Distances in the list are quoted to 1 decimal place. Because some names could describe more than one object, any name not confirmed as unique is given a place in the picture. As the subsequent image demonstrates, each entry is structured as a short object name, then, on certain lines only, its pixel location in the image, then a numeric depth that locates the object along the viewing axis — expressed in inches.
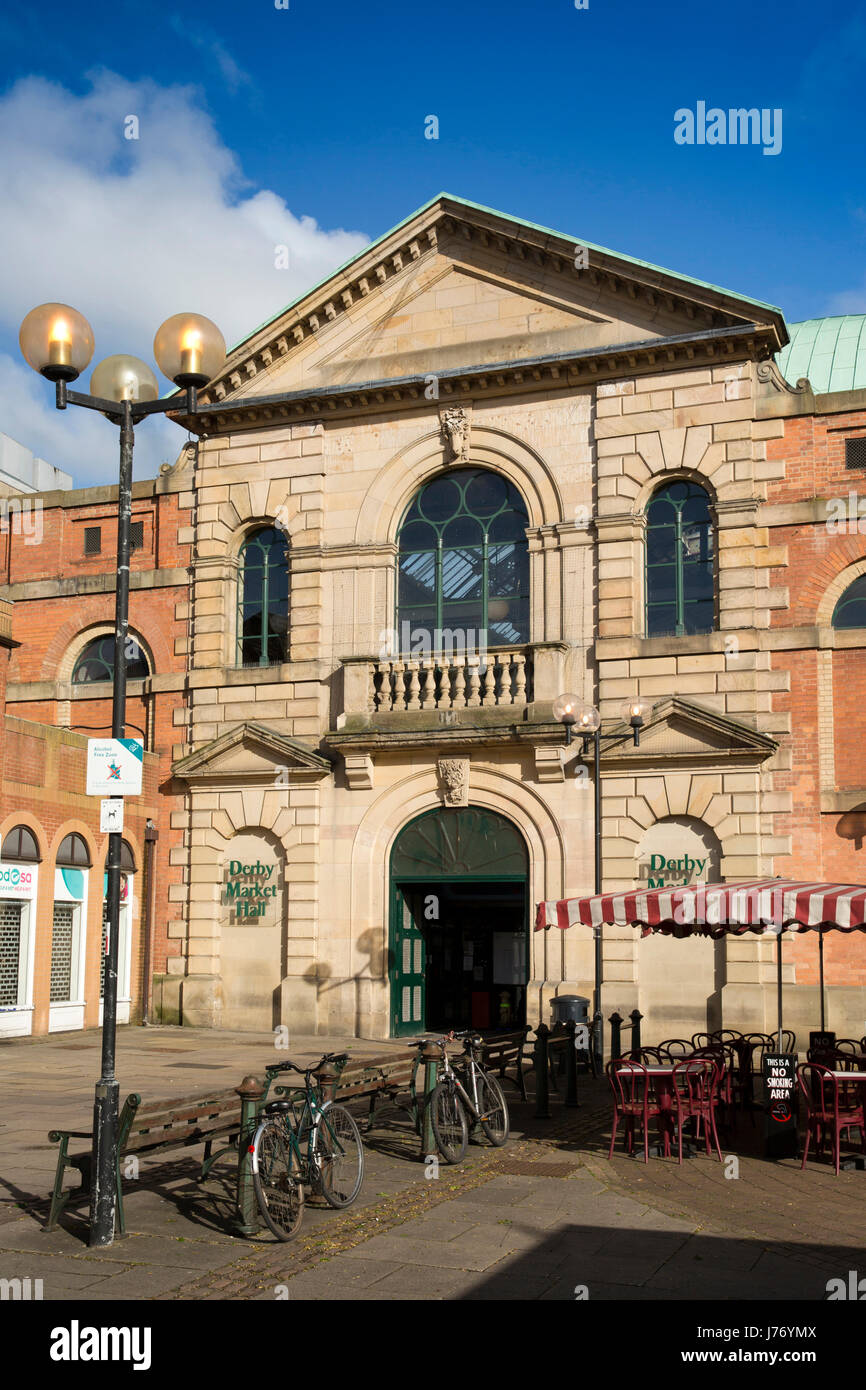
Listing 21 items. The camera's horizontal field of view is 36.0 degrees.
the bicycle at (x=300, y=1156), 382.6
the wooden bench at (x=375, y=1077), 517.0
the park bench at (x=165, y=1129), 391.5
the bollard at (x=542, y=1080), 623.8
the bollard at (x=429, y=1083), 503.2
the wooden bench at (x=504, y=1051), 631.8
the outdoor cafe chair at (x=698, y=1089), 526.0
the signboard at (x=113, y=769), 404.5
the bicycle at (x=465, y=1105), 508.4
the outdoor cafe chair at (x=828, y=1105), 510.3
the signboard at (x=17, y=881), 895.3
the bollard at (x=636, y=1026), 638.3
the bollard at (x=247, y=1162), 380.2
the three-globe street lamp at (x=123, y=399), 394.3
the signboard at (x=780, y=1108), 529.0
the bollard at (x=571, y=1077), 660.7
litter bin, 764.0
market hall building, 884.6
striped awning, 487.8
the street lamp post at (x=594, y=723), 825.5
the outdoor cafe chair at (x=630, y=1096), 512.6
